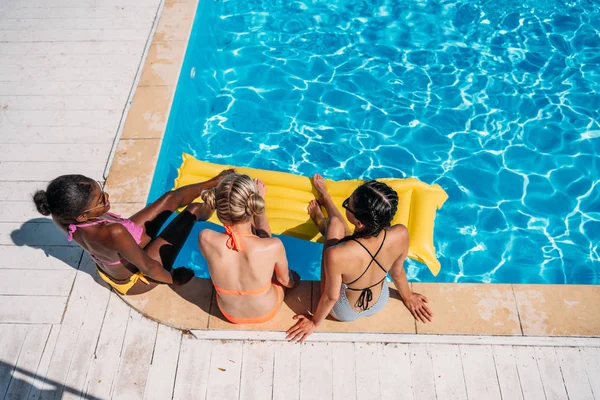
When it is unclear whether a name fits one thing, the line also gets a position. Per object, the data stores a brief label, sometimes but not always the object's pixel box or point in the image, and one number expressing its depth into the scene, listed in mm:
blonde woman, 2961
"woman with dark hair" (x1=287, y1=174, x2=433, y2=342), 2879
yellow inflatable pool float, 4355
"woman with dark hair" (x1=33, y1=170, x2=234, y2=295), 3070
